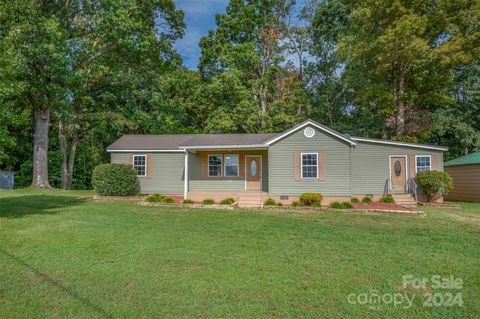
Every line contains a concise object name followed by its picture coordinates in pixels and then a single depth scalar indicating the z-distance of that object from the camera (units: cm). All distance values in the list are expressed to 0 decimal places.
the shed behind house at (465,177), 1527
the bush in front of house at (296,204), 1303
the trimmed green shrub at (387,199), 1386
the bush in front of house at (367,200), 1399
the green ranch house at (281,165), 1375
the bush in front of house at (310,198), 1304
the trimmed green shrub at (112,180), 1518
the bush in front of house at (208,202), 1359
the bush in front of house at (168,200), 1373
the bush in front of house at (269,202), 1344
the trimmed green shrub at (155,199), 1361
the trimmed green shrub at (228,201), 1373
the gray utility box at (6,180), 2019
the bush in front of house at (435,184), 1384
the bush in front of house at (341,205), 1227
